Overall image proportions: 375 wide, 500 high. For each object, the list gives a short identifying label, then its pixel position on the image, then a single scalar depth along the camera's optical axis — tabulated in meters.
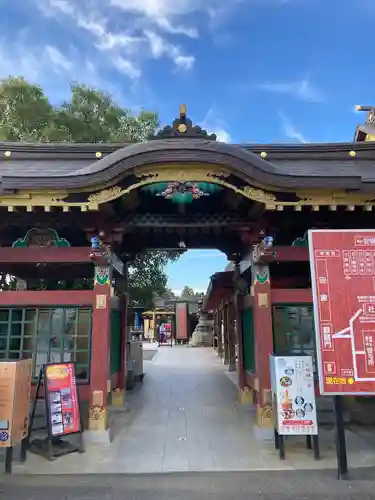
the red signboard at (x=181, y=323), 30.19
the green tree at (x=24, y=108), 15.16
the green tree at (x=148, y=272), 15.55
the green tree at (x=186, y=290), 46.44
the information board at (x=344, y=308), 4.38
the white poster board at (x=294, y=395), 5.06
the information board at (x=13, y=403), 4.53
